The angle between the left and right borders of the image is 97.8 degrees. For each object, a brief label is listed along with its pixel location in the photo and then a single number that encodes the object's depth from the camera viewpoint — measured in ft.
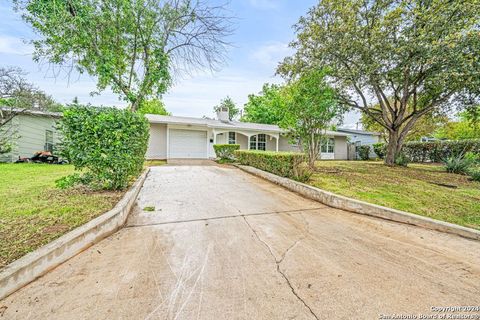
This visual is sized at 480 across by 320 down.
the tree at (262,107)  94.11
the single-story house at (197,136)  48.15
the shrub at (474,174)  26.07
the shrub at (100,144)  13.96
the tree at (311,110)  25.07
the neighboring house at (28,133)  37.01
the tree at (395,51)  26.73
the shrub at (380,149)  64.18
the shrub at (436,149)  45.62
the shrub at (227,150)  43.24
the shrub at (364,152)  71.00
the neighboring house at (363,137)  97.30
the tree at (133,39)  22.50
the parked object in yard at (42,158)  38.68
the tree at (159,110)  97.48
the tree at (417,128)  58.14
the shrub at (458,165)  31.12
